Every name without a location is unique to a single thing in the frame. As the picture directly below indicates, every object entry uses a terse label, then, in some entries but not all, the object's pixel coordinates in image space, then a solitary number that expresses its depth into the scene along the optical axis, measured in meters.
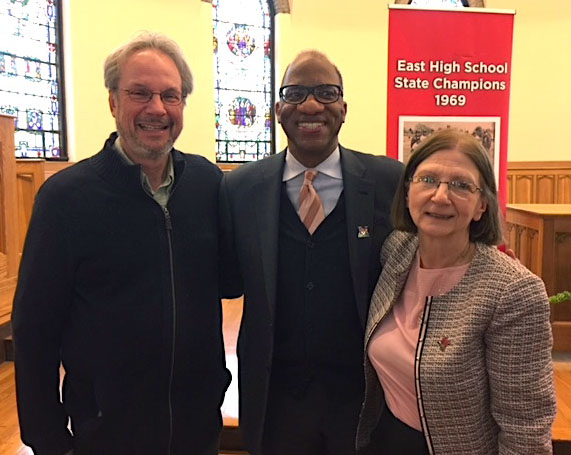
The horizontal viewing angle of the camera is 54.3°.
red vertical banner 3.43
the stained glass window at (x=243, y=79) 7.89
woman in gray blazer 1.24
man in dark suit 1.62
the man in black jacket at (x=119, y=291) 1.43
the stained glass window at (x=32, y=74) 6.12
